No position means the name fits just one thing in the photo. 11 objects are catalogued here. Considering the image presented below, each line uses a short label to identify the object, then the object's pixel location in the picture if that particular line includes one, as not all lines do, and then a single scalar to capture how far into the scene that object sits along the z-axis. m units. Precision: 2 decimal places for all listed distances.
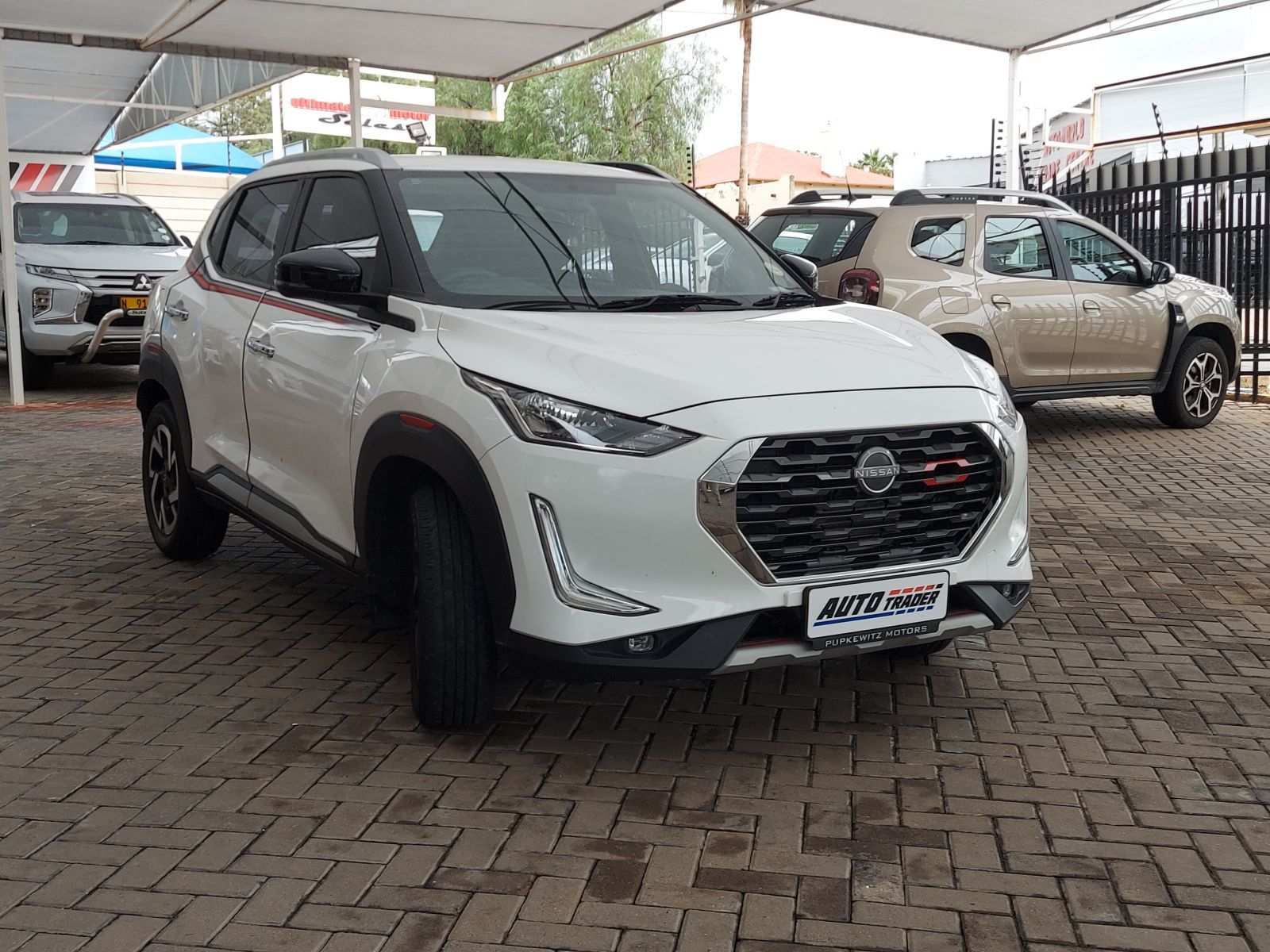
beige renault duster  10.05
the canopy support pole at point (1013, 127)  16.30
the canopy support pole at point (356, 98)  15.64
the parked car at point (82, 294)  13.79
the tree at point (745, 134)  37.31
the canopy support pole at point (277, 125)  33.28
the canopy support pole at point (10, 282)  13.10
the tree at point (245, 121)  69.31
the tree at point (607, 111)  43.00
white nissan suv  3.77
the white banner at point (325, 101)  38.06
